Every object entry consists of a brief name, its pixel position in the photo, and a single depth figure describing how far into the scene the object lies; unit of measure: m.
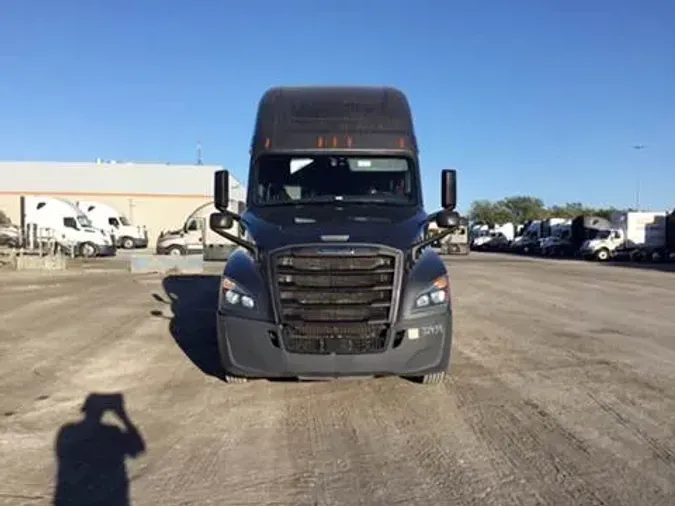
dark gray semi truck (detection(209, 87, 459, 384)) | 6.97
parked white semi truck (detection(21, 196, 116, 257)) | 41.75
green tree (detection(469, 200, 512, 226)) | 121.94
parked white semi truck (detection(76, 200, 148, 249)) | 52.25
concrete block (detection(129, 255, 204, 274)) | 28.72
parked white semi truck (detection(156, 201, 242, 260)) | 39.50
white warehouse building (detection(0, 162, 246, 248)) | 72.56
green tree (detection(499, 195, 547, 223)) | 122.94
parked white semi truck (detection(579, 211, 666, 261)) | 49.84
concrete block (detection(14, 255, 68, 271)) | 29.77
